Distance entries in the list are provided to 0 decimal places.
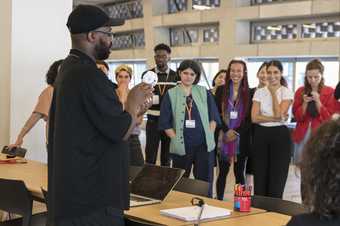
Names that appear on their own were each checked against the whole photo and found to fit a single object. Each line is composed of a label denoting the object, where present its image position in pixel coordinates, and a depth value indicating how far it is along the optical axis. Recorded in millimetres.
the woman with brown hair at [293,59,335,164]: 5332
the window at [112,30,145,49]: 14352
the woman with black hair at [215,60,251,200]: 5617
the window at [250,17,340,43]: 9312
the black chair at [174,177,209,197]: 3582
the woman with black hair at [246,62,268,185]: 5656
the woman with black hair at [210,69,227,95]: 7482
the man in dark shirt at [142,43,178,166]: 6633
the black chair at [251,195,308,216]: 3084
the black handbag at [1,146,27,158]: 4887
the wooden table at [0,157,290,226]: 2805
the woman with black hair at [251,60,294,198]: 5250
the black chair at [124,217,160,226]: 2736
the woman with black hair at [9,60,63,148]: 5023
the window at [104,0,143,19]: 14188
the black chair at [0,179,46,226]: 3413
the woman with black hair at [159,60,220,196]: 5176
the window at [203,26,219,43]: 11891
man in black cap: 2432
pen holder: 3035
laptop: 3266
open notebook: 2814
